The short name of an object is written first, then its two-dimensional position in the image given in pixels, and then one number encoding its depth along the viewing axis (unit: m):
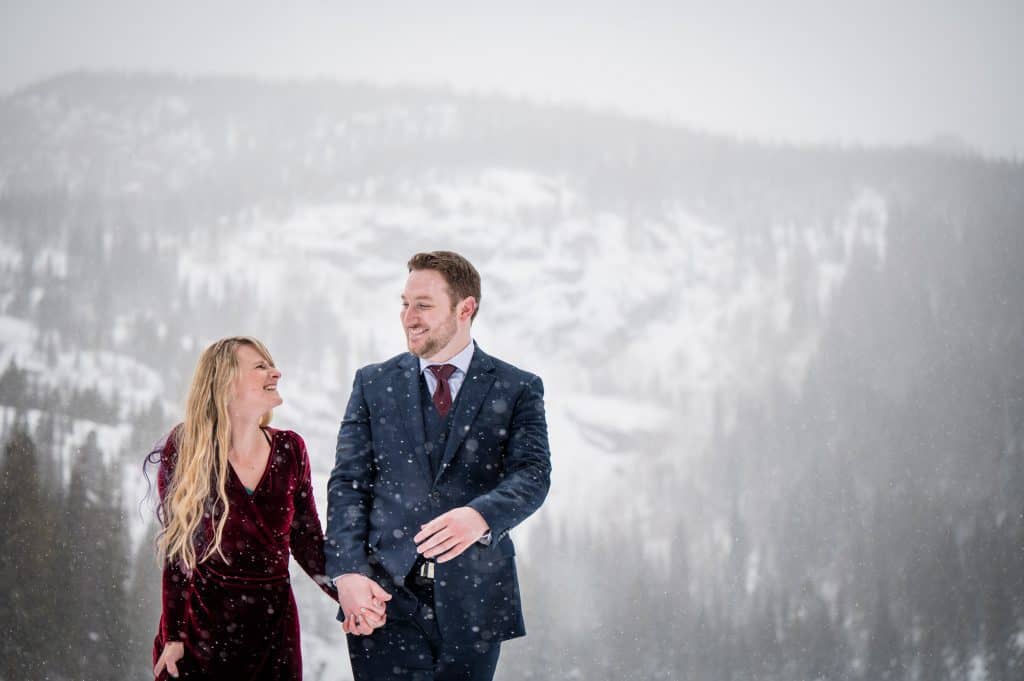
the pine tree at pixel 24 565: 15.02
